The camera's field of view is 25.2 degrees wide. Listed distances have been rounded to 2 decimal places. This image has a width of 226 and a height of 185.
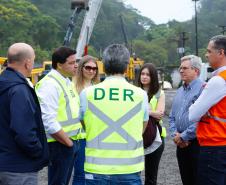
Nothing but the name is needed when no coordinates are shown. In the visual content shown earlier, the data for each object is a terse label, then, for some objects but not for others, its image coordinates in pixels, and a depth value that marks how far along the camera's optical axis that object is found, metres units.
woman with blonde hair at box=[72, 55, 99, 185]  6.01
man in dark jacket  3.68
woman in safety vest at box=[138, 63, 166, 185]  5.67
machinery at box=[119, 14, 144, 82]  28.44
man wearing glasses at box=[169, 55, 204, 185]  5.25
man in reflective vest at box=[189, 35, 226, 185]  4.27
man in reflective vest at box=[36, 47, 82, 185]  4.60
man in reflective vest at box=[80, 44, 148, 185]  3.65
